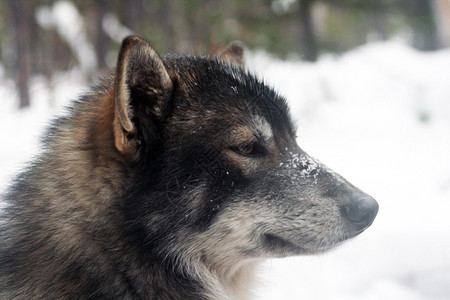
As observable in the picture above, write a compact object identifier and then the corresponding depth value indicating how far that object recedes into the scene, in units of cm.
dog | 243
